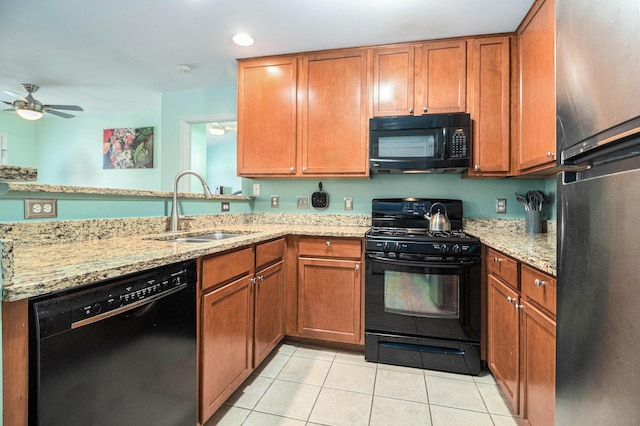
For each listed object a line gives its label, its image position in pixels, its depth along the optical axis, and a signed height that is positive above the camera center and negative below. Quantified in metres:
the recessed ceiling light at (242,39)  2.11 +1.27
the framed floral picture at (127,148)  4.09 +0.88
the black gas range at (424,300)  1.83 -0.58
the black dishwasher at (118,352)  0.70 -0.42
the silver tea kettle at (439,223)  2.18 -0.09
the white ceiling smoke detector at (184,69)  2.60 +1.28
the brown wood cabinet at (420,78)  2.13 +0.99
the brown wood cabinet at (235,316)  1.29 -0.57
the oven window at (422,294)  1.85 -0.54
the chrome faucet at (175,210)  1.81 +0.00
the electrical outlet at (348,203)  2.62 +0.07
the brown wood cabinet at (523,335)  1.08 -0.56
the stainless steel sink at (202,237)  1.71 -0.18
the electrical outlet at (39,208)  1.17 +0.00
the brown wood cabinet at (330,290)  2.05 -0.57
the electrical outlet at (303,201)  2.72 +0.08
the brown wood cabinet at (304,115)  2.29 +0.78
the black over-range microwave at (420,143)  2.06 +0.50
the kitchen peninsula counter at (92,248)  0.69 -0.16
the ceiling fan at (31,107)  3.08 +1.11
